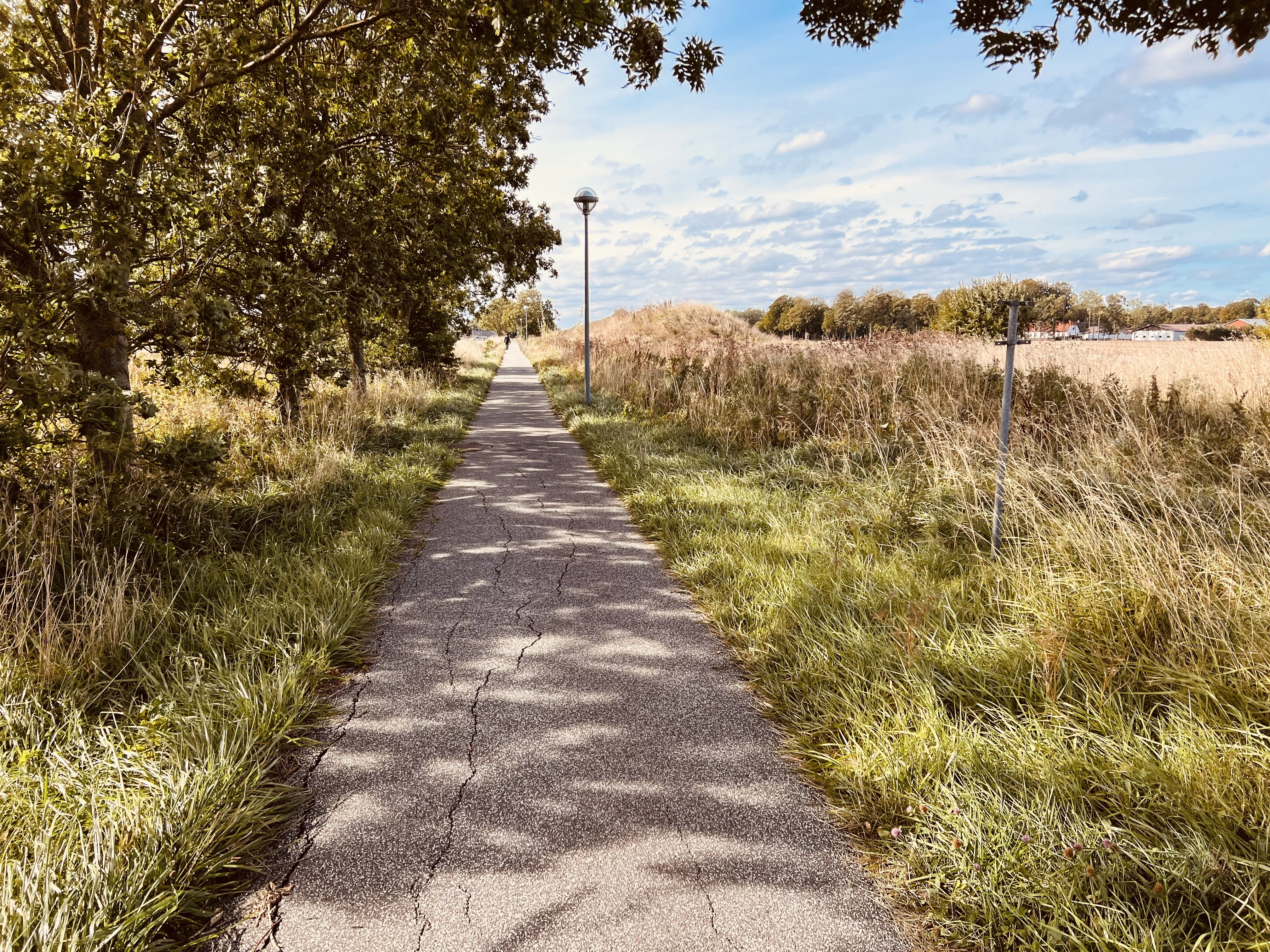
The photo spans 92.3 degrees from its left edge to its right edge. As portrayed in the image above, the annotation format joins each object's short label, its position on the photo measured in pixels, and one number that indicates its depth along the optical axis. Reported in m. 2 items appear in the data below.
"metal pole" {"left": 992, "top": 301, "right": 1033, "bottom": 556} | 4.02
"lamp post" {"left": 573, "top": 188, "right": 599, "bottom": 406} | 13.71
